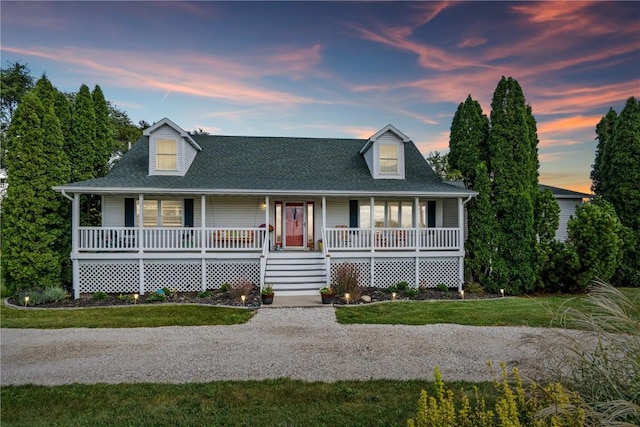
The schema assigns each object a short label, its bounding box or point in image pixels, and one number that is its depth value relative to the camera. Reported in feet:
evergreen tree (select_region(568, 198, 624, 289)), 36.63
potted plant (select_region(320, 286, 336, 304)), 33.06
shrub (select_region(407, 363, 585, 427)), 7.11
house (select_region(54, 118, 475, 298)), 38.02
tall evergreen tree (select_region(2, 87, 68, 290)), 34.45
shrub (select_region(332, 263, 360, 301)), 34.76
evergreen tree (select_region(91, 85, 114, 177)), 43.54
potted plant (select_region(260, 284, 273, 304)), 32.65
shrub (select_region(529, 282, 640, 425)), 8.83
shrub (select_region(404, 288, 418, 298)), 37.15
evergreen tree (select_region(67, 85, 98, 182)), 40.42
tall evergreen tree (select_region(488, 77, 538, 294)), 37.86
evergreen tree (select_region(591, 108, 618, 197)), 68.09
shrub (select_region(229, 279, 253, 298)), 34.60
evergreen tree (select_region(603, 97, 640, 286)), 43.06
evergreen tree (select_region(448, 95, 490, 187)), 42.16
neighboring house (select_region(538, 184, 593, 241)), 60.59
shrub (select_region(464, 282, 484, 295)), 38.50
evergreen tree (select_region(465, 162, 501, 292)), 38.93
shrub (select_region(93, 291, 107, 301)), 35.14
